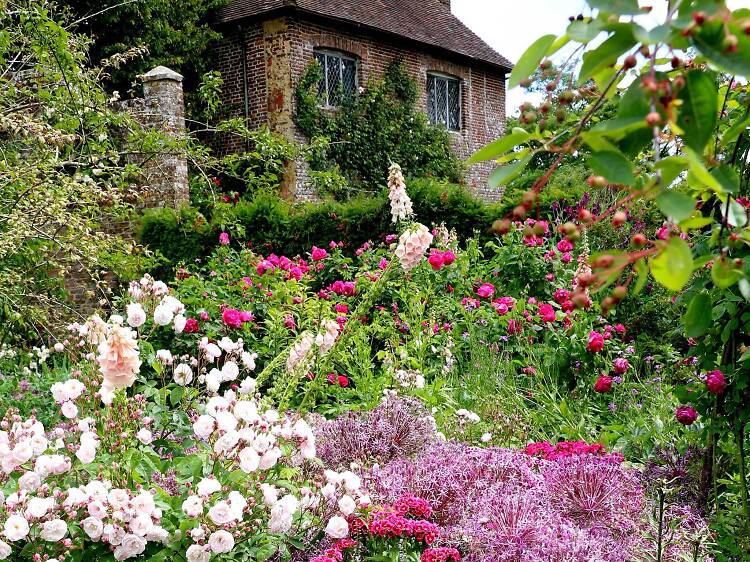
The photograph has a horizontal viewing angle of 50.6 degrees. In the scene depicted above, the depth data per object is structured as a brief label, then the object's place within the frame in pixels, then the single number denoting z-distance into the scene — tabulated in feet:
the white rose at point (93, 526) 6.92
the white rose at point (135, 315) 9.11
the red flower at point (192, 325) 18.54
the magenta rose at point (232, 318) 18.51
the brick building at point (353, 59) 47.44
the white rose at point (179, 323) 9.94
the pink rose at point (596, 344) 14.69
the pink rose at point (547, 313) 18.46
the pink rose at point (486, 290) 20.58
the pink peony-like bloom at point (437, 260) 19.60
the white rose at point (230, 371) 9.12
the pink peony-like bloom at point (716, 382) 8.82
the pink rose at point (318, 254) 24.88
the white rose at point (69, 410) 8.21
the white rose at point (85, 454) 7.38
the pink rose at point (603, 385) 14.60
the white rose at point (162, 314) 9.48
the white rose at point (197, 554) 6.91
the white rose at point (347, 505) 7.55
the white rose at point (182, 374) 9.04
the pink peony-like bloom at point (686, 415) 9.80
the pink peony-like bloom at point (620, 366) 15.91
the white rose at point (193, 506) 6.95
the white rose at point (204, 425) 7.64
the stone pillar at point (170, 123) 39.78
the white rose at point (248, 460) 7.33
